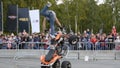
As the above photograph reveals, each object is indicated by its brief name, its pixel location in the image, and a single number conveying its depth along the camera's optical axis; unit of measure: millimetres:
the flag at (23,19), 31500
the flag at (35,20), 26281
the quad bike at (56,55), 14281
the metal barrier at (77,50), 25781
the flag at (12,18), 31516
